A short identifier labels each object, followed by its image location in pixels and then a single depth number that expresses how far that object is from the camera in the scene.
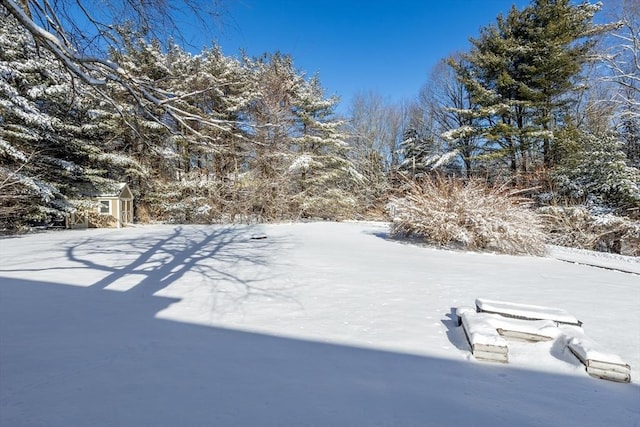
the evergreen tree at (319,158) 16.47
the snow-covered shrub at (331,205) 16.30
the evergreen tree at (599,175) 8.89
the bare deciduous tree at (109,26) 2.18
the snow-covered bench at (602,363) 1.96
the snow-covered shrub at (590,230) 8.34
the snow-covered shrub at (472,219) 7.07
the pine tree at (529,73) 12.63
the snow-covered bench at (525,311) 2.61
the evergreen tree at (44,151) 9.20
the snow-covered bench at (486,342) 2.15
